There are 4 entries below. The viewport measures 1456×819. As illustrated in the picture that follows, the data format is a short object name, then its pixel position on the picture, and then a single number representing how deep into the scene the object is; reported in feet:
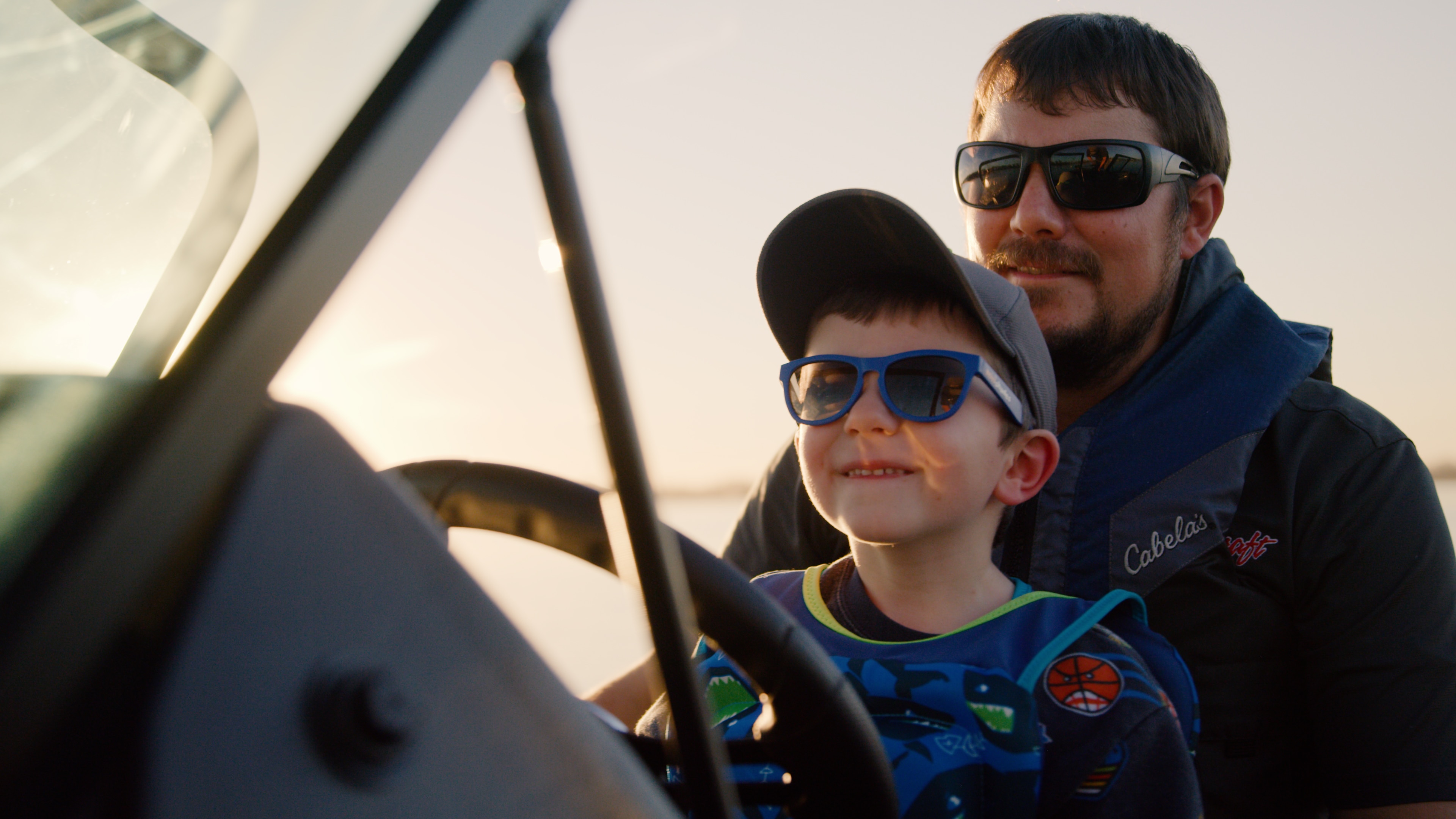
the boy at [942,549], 2.95
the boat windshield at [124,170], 1.90
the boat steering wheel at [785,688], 2.51
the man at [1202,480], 3.51
